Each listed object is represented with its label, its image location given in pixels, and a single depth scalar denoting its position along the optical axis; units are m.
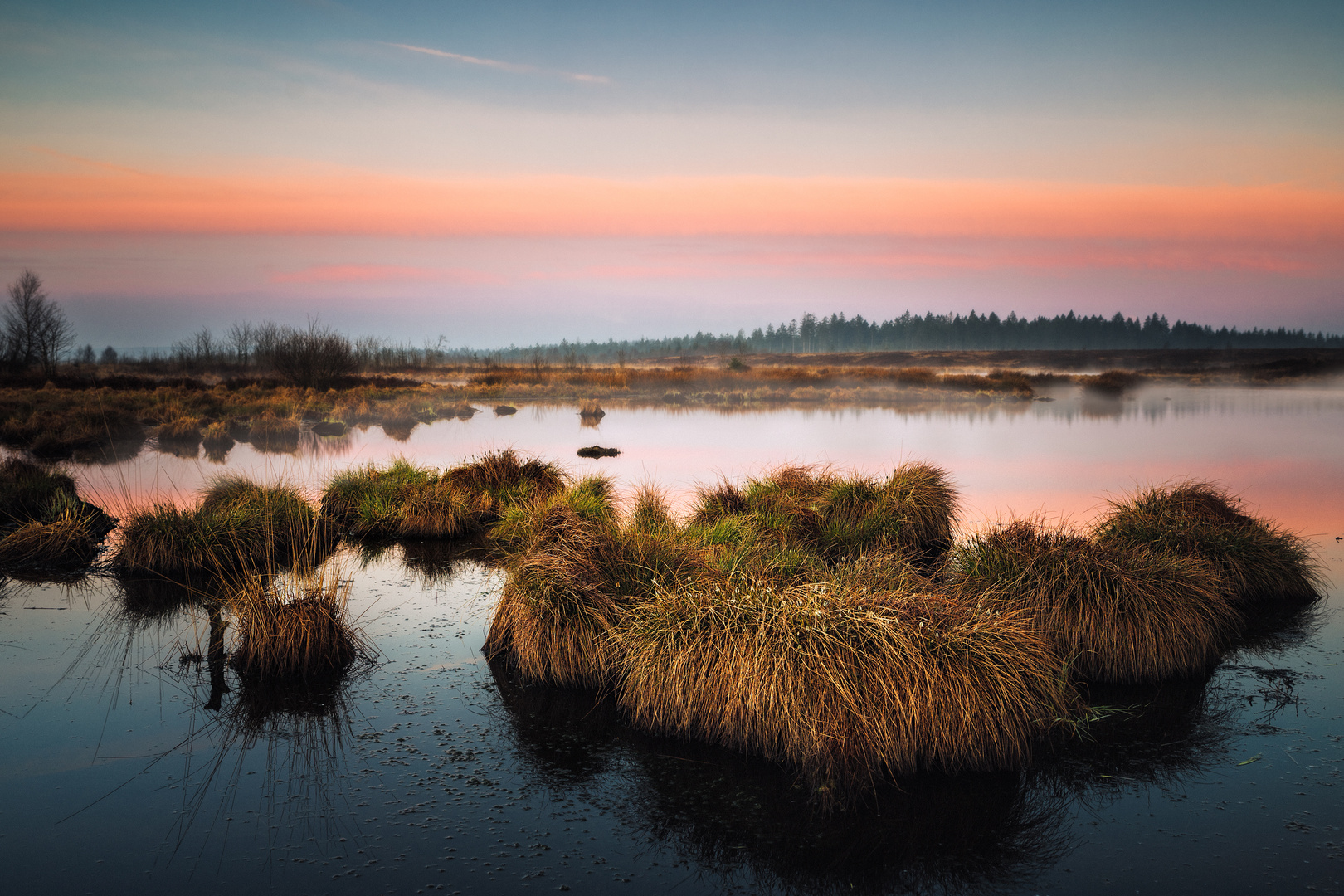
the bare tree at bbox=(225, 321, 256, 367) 72.75
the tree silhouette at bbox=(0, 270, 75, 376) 54.50
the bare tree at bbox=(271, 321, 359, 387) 43.81
